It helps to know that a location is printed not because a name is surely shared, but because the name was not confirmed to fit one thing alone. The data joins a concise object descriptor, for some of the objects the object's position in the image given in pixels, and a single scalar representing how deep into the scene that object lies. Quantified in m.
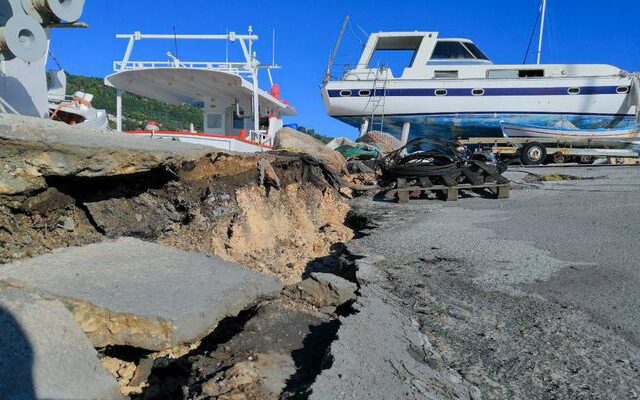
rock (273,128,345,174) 10.42
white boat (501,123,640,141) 15.16
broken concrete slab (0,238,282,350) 2.79
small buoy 14.86
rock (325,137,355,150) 14.74
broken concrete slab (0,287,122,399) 2.24
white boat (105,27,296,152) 11.43
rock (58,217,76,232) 3.72
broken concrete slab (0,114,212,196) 3.26
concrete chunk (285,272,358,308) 3.62
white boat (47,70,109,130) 9.09
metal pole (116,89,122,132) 12.11
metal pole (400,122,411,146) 17.03
